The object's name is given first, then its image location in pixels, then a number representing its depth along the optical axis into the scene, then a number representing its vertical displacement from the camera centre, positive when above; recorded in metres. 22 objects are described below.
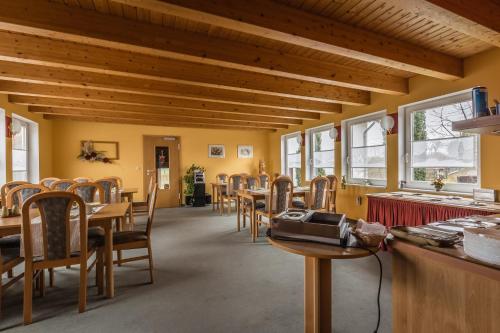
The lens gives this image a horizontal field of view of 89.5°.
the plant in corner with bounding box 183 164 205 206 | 7.05 -0.43
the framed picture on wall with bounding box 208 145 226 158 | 7.50 +0.46
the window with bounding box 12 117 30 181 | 4.26 +0.35
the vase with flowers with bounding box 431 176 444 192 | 3.31 -0.27
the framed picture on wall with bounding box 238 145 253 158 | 7.84 +0.46
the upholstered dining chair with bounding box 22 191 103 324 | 1.77 -0.51
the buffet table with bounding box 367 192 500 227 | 2.51 -0.50
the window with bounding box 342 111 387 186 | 4.39 +0.26
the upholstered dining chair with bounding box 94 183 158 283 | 2.27 -0.66
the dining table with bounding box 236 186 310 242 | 3.71 -0.49
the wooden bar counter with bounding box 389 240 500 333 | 0.93 -0.54
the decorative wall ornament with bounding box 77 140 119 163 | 6.23 +0.41
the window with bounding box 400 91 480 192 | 3.19 +0.22
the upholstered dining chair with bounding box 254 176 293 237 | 3.51 -0.43
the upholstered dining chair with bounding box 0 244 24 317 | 1.86 -0.69
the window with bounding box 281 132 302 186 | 6.82 +0.25
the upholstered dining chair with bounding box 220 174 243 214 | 5.57 -0.49
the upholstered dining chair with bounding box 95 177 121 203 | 3.56 -0.28
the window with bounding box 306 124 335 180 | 5.59 +0.30
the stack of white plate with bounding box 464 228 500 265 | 0.87 -0.30
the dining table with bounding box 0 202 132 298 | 2.05 -0.50
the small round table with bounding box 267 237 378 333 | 1.07 -0.57
